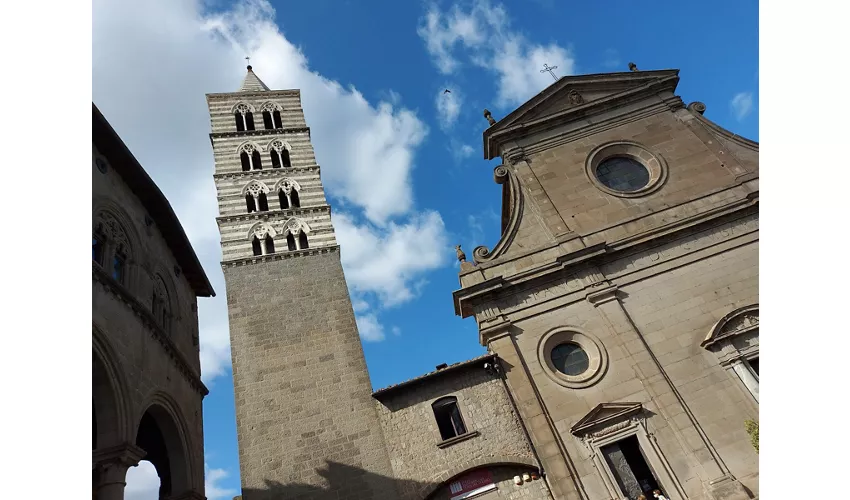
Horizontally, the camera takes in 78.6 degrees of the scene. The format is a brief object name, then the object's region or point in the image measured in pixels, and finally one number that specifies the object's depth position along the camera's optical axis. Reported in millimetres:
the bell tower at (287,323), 15641
